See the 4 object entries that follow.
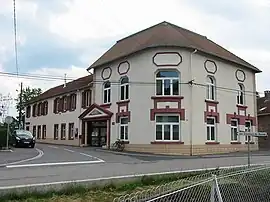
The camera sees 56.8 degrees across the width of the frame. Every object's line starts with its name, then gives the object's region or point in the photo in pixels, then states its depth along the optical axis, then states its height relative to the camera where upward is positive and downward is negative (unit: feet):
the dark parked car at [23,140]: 73.44 -6.24
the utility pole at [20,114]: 137.25 +2.98
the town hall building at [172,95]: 63.34 +6.71
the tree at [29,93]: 171.24 +18.39
